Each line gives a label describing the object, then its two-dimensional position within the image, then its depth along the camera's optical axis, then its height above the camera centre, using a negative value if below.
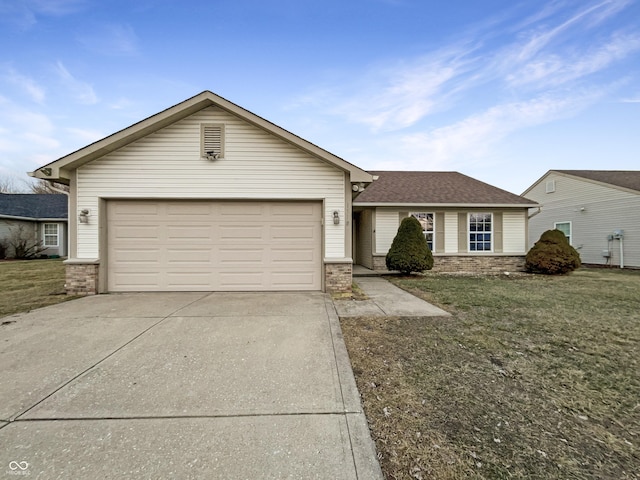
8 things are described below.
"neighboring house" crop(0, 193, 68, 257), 17.22 +1.63
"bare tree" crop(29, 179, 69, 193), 31.36 +6.85
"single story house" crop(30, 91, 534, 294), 6.69 +0.90
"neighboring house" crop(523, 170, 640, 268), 13.25 +1.63
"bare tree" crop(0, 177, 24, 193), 36.09 +8.04
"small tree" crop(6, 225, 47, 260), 17.02 +0.13
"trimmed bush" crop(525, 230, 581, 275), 10.70 -0.54
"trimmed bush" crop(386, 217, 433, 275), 9.84 -0.27
